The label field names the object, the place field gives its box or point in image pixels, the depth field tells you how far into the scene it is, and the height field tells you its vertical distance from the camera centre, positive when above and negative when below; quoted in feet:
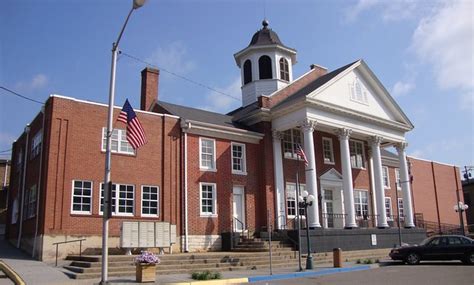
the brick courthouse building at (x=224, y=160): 71.00 +14.75
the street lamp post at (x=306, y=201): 66.60 +5.65
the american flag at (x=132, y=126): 53.57 +13.75
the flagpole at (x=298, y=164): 96.56 +15.38
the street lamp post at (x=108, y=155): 44.34 +8.94
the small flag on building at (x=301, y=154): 84.02 +15.12
